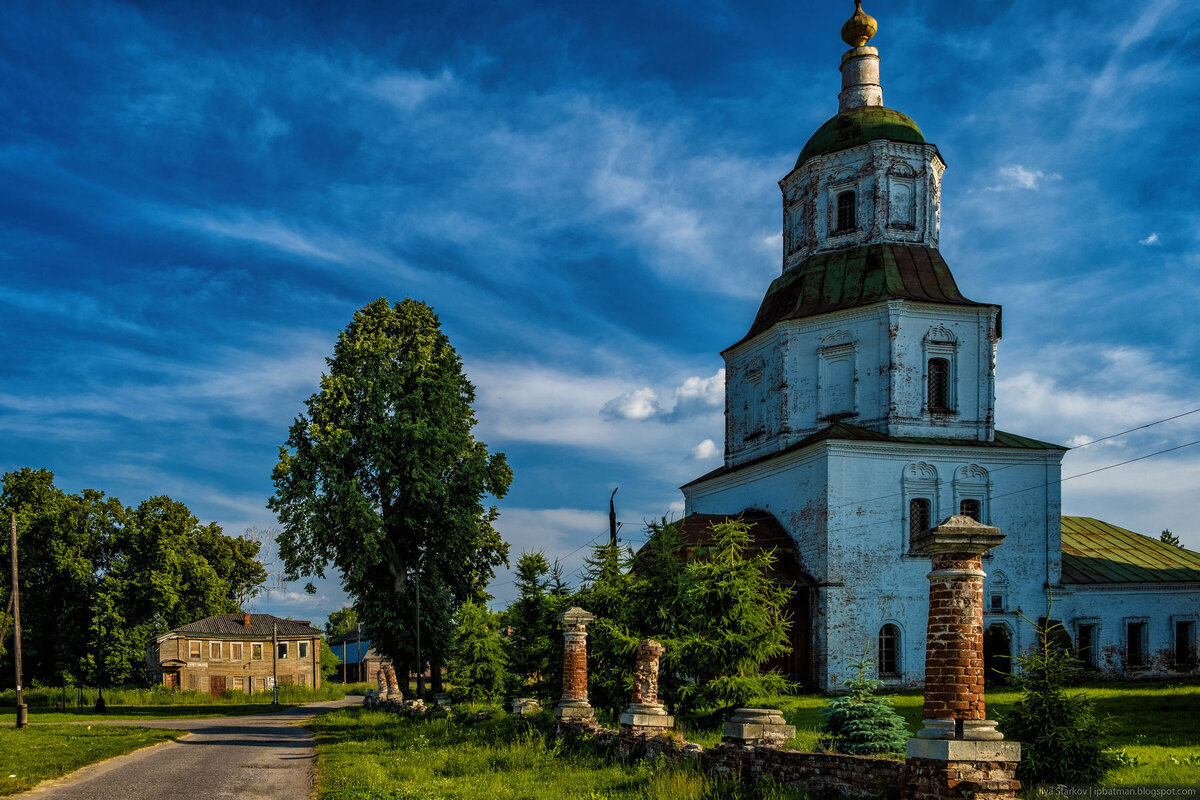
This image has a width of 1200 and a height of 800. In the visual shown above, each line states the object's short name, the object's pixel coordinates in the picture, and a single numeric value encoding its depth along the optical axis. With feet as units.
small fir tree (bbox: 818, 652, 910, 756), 35.09
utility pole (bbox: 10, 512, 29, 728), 81.70
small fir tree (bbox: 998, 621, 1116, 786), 31.50
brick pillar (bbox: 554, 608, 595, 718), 49.70
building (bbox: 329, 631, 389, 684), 217.97
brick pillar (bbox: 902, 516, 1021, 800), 23.36
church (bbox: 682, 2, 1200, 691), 89.81
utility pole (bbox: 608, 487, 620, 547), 96.84
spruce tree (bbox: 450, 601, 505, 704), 79.19
